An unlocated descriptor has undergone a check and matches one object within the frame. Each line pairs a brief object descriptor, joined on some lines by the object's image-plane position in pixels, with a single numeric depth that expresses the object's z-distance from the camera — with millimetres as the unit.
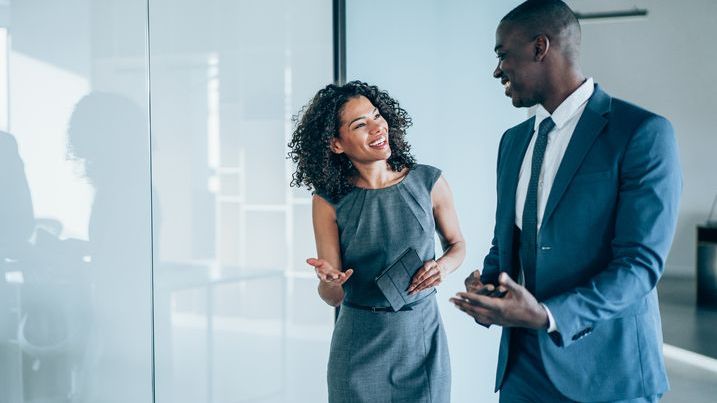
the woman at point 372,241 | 2068
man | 1439
